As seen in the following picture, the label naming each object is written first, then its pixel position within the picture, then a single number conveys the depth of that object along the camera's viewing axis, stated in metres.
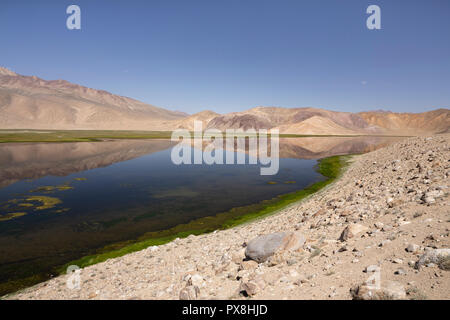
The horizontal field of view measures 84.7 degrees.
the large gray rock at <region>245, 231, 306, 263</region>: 7.87
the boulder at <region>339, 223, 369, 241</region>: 7.94
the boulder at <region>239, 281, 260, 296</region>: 6.03
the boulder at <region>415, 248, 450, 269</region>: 5.40
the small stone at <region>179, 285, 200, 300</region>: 6.50
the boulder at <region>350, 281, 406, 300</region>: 4.80
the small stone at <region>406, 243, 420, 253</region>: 6.12
